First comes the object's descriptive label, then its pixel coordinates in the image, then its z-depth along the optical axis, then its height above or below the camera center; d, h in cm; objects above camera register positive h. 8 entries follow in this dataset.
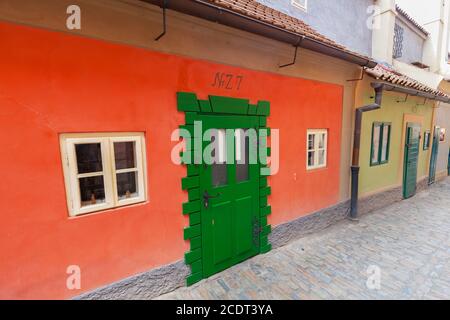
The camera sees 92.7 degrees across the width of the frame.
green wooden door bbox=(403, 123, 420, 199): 752 -87
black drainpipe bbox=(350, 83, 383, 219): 536 -18
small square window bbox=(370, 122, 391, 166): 628 -23
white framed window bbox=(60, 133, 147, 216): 235 -35
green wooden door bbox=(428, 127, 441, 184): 954 -92
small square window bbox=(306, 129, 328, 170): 484 -26
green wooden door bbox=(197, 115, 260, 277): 337 -92
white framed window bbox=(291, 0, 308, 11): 607 +385
